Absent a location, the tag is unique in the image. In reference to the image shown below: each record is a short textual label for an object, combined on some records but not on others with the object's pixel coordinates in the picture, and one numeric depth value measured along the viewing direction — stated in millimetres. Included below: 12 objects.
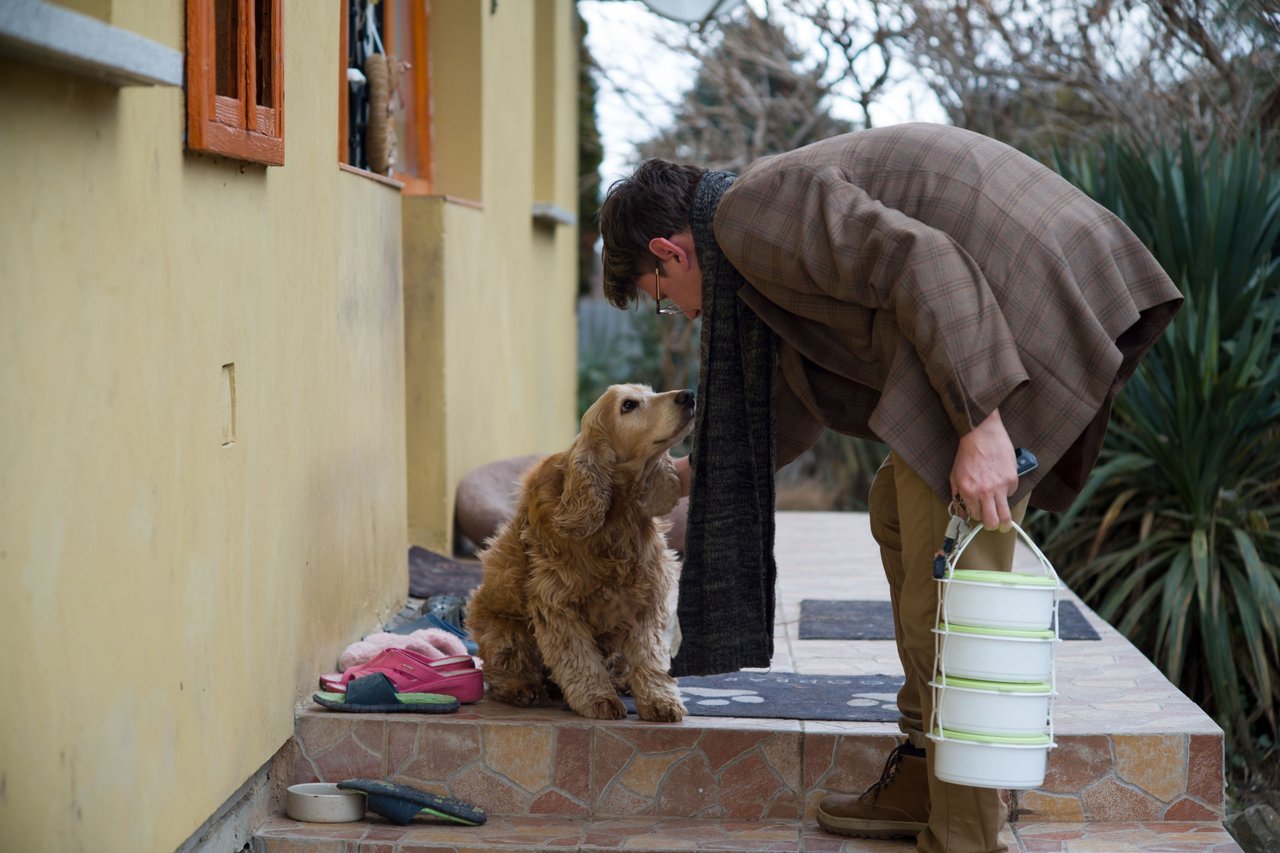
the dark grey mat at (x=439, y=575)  5387
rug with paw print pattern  3768
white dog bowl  3488
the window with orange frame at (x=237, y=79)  2848
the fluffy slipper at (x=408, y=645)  4129
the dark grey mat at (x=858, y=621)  4820
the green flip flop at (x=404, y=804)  3475
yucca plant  5504
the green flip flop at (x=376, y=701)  3727
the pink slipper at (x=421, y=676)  3893
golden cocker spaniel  3648
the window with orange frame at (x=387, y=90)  5305
